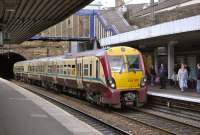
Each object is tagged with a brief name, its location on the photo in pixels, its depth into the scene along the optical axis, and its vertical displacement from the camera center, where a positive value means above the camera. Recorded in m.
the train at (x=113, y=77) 15.07 -0.47
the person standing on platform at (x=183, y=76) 17.42 -0.52
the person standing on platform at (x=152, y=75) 22.22 -0.56
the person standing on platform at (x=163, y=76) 19.21 -0.54
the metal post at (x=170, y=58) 20.99 +0.47
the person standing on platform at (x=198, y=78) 16.76 -0.58
